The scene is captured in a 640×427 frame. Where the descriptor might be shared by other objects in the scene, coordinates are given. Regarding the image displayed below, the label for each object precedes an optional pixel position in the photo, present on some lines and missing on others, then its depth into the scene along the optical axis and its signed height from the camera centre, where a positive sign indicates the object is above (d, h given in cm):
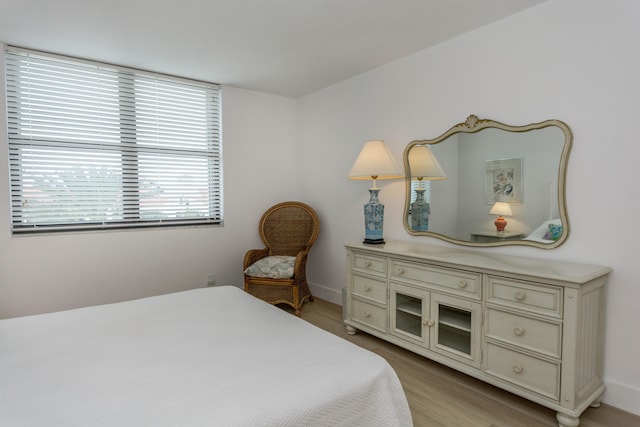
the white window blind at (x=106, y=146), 309 +50
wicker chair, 364 -56
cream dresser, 189 -70
